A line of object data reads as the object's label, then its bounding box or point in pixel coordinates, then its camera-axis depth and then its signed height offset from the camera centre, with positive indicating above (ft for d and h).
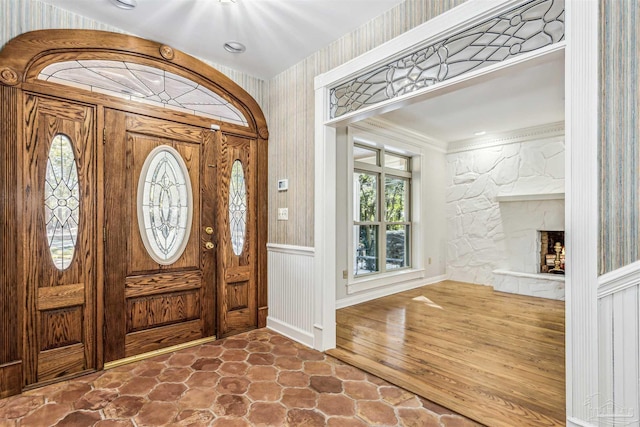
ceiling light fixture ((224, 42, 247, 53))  9.52 +5.13
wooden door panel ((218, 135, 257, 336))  10.59 -1.44
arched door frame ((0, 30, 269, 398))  7.07 +2.99
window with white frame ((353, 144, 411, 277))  16.05 +0.20
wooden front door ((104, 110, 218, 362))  8.61 -0.60
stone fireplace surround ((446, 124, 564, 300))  16.38 +0.32
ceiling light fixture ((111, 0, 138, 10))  7.68 +5.18
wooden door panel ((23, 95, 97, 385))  7.40 -1.17
